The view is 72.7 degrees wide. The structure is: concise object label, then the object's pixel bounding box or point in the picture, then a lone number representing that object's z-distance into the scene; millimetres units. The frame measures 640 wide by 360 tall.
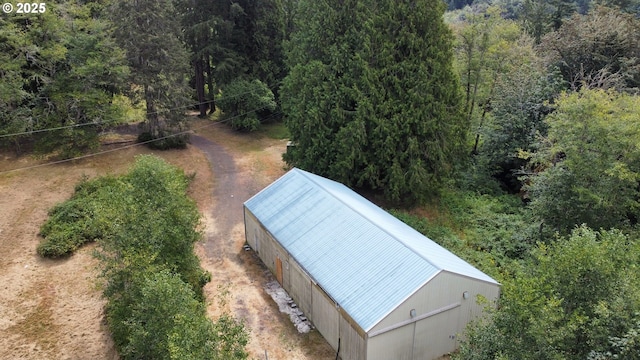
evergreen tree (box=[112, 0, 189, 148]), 26359
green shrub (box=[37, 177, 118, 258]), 17930
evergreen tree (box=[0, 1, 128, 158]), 23281
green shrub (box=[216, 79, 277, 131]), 33562
